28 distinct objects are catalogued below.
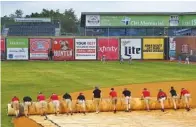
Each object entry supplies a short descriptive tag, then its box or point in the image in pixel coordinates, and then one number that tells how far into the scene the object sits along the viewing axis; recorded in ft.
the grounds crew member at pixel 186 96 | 92.17
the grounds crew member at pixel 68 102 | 87.20
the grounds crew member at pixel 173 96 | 92.56
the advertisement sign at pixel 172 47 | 230.48
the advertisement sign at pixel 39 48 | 225.15
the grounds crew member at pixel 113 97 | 90.72
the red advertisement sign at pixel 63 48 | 225.15
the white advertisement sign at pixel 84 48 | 224.94
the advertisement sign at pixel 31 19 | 339.85
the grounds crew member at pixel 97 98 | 89.81
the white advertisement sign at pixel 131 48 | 225.56
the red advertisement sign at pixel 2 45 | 224.53
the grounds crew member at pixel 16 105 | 83.82
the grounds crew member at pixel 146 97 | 91.91
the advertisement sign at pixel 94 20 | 281.13
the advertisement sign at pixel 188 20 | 284.00
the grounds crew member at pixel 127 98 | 90.68
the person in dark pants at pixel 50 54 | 223.71
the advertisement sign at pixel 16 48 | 224.53
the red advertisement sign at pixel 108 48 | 225.76
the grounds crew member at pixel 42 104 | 86.30
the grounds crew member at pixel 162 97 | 91.25
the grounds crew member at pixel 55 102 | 86.72
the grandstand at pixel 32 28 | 331.16
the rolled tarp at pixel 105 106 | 86.58
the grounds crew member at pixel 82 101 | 88.10
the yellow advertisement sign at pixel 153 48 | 228.22
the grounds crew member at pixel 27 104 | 85.43
